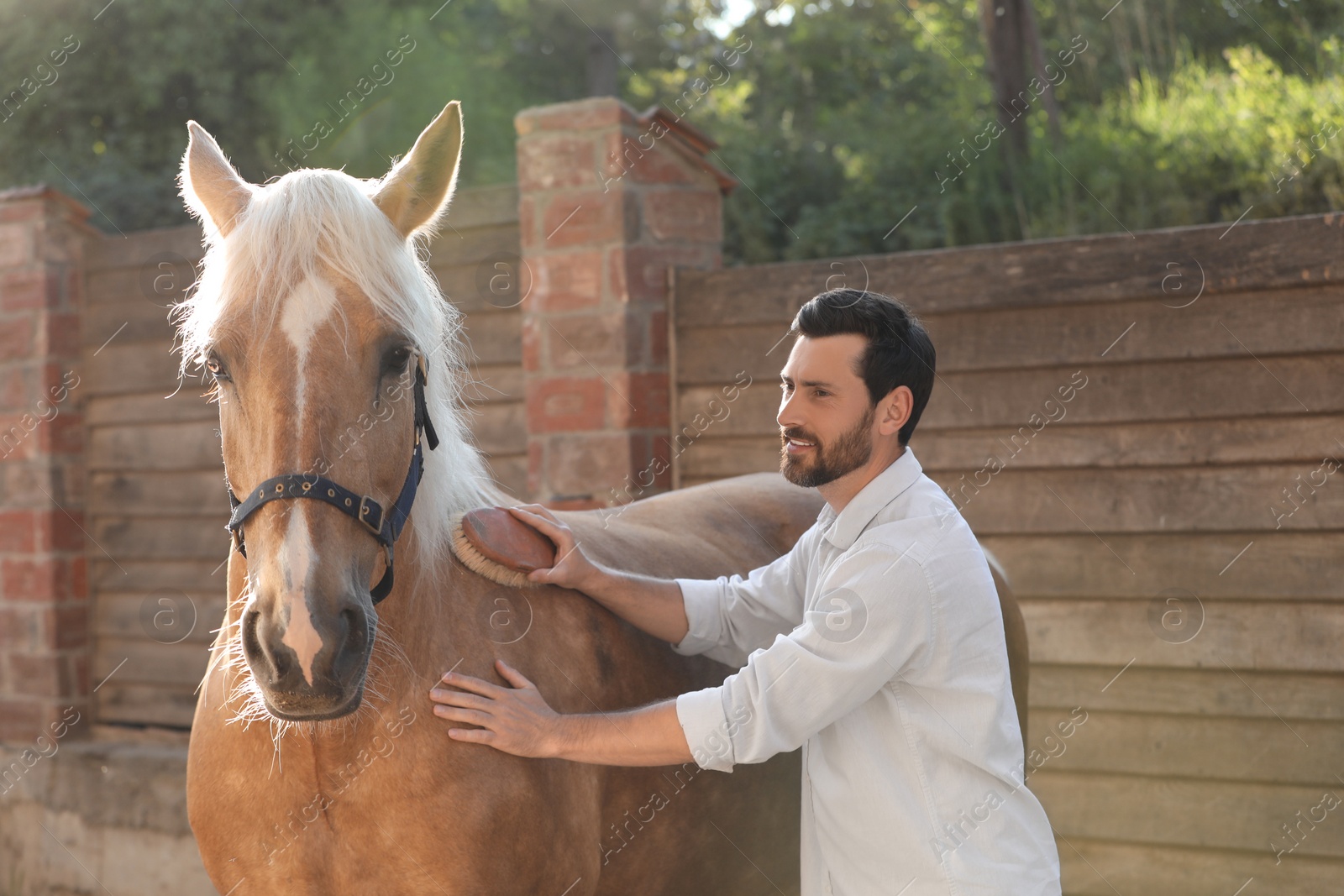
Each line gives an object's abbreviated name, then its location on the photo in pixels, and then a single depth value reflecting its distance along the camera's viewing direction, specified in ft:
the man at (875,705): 6.46
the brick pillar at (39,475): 16.94
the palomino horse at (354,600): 5.64
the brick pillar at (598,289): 13.34
